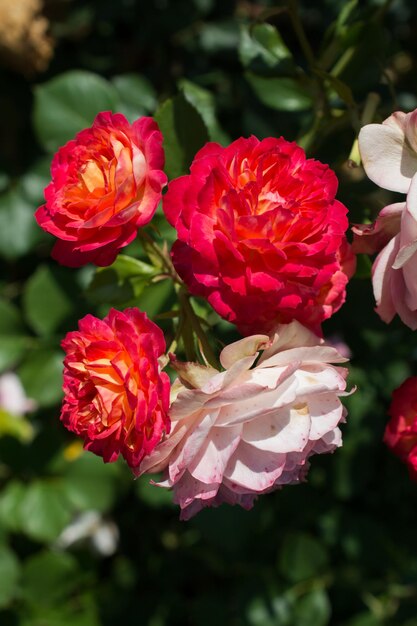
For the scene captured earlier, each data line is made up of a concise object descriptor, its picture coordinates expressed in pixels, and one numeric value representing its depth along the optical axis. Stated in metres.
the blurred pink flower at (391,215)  0.50
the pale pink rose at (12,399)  1.05
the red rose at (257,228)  0.48
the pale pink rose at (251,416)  0.49
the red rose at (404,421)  0.54
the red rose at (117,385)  0.48
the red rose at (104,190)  0.51
